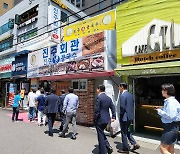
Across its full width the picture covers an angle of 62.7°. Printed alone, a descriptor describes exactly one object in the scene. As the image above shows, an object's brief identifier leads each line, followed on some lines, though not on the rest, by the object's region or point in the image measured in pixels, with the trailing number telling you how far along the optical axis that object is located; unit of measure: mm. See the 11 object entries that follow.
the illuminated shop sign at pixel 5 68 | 13689
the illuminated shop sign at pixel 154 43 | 5404
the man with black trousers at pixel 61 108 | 6526
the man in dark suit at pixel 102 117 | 4028
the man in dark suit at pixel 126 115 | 4380
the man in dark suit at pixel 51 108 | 5920
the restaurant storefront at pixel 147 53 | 5414
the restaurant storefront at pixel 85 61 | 7168
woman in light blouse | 2968
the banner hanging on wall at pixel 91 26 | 7633
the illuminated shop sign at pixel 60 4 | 16076
